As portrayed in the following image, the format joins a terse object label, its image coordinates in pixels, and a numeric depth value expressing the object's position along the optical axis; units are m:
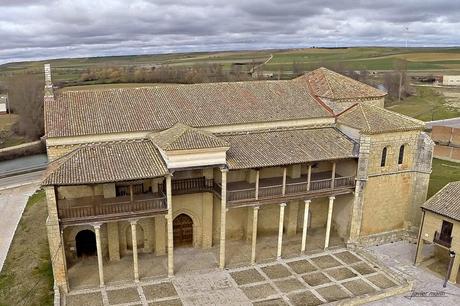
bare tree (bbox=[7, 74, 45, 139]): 63.81
